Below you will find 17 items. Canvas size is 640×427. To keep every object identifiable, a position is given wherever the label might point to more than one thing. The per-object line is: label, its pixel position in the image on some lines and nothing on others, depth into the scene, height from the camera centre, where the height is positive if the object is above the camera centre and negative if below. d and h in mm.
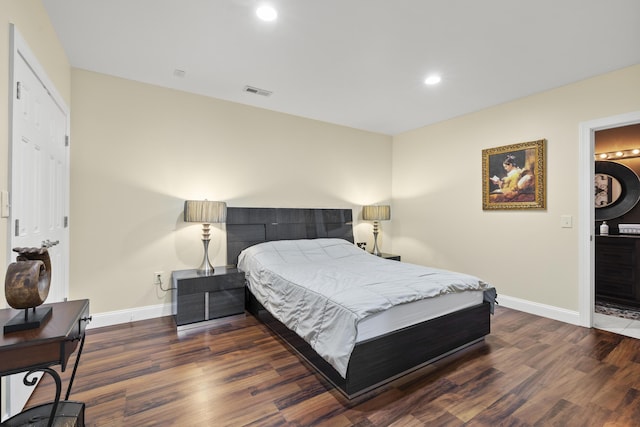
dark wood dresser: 3646 -690
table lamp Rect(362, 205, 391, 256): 4625 +29
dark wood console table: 1028 -482
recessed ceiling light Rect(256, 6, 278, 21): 2053 +1420
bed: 1889 -750
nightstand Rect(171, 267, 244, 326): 2945 -822
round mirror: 3990 +347
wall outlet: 3246 -693
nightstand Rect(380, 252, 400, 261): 4474 -626
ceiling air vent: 3336 +1415
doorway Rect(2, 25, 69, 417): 1642 +311
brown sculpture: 1097 -280
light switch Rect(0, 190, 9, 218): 1517 +59
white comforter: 1916 -562
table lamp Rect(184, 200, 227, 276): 3146 +10
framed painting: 3412 +468
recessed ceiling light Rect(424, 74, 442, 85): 3039 +1410
